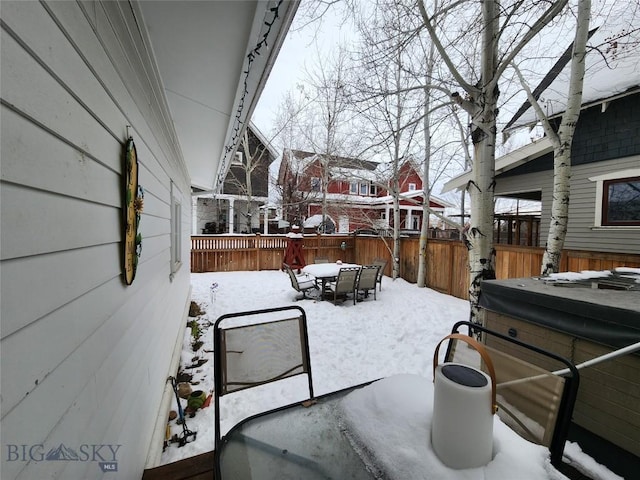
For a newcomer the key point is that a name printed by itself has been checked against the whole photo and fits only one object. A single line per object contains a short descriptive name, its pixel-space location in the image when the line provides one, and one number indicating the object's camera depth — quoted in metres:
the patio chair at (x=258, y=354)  1.71
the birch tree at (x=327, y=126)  9.04
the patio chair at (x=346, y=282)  6.14
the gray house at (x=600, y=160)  5.57
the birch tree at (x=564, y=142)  3.57
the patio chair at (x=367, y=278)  6.49
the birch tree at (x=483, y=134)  3.40
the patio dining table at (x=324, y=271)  6.82
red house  9.66
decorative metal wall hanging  1.50
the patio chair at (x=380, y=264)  7.27
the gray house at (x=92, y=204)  0.65
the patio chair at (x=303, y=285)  6.56
